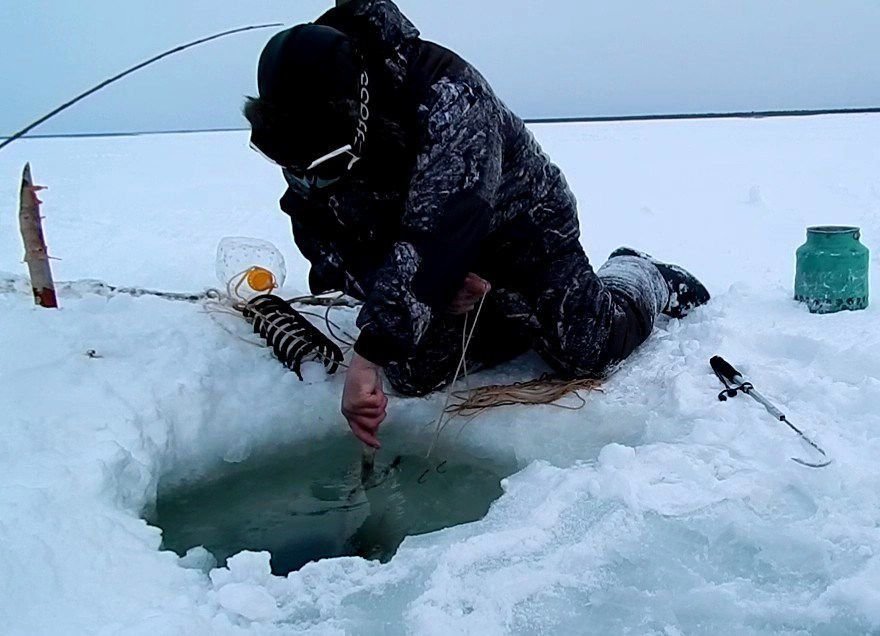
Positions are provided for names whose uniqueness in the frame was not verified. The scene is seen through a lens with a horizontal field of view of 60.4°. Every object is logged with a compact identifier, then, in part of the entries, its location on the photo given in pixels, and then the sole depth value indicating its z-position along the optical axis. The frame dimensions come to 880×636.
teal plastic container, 2.23
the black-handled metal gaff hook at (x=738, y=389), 1.38
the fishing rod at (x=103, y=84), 1.24
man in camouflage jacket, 1.38
